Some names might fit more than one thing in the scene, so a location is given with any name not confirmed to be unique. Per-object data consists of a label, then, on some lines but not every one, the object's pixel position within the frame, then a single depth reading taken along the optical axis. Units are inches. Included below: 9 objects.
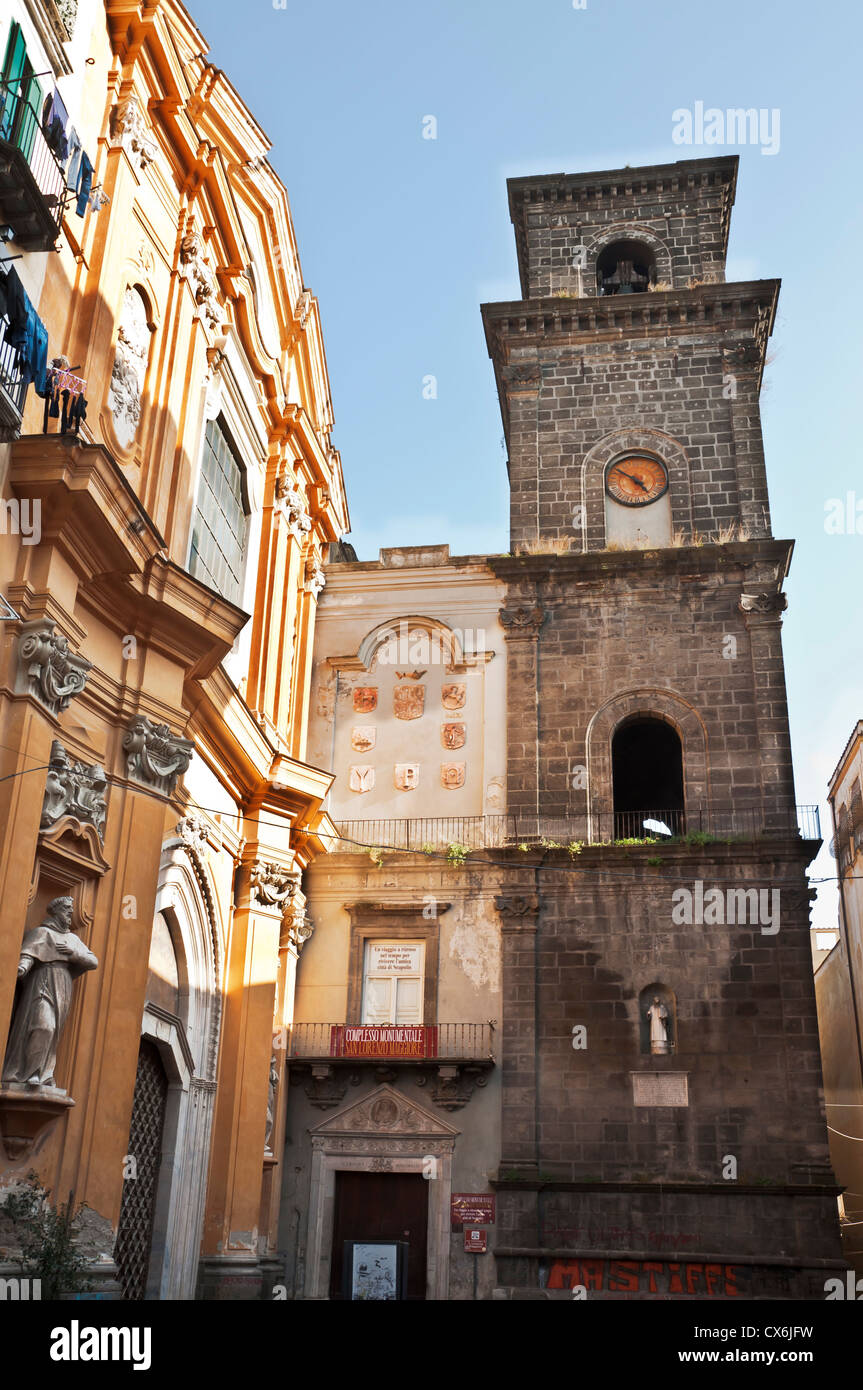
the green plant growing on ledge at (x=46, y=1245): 406.6
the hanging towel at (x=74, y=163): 485.4
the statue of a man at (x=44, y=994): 428.1
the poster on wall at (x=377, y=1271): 714.2
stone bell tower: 710.5
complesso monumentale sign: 757.3
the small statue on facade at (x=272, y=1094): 720.3
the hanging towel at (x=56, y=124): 463.8
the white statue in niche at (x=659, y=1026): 746.2
